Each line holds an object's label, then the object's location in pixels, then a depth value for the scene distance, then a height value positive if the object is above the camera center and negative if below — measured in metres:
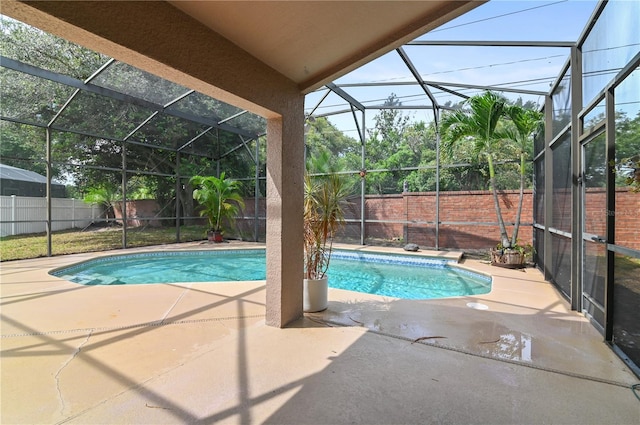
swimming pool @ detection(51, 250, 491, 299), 5.78 -1.43
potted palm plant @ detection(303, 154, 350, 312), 3.55 -0.07
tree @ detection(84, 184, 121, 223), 10.92 +0.47
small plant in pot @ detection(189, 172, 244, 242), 9.65 +0.33
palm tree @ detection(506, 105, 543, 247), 5.67 +1.62
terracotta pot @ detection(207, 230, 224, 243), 10.03 -0.91
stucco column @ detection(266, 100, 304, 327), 2.89 -0.05
